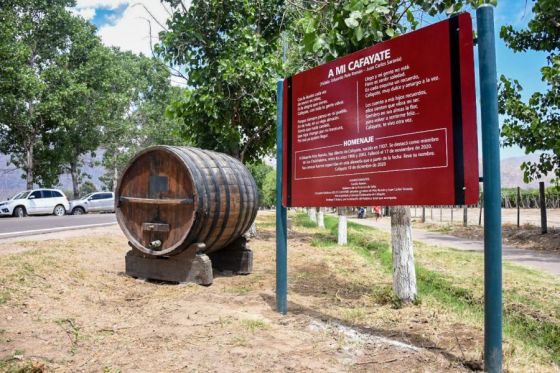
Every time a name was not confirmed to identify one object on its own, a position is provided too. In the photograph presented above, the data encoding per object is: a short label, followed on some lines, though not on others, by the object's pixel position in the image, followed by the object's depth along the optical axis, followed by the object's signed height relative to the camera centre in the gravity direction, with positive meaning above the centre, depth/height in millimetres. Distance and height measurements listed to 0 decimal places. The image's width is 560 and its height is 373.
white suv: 22781 +152
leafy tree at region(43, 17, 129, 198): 28094 +7315
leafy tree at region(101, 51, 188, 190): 38656 +8480
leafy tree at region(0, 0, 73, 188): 23141 +6223
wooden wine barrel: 5902 +58
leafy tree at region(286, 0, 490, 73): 4133 +1774
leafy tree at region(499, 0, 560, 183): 11617 +2502
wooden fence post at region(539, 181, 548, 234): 14216 -368
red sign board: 3238 +629
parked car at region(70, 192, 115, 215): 28609 +102
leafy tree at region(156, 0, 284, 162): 10633 +3274
